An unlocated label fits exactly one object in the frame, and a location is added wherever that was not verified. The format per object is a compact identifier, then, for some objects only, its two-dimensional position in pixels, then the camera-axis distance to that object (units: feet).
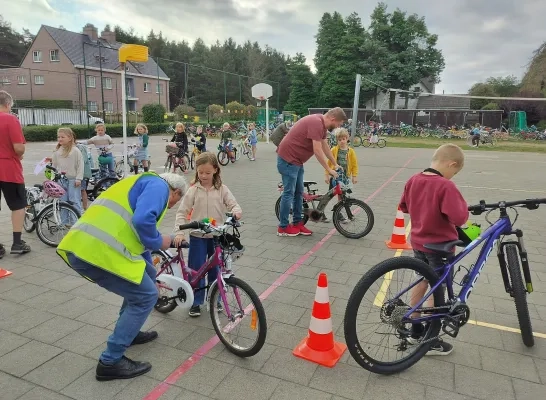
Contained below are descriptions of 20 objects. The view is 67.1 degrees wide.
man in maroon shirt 18.29
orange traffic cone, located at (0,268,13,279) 14.24
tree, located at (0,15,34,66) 196.95
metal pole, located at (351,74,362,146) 70.63
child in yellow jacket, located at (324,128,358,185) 21.93
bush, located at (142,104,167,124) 101.30
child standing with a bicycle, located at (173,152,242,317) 11.20
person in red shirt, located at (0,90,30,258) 15.55
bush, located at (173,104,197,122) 114.62
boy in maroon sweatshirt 8.77
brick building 113.39
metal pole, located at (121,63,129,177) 25.14
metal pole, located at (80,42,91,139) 77.25
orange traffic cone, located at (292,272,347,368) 9.59
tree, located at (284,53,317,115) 177.17
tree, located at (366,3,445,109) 152.97
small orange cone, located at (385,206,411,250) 17.90
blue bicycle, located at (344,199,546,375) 8.75
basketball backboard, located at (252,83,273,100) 87.43
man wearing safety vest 7.92
